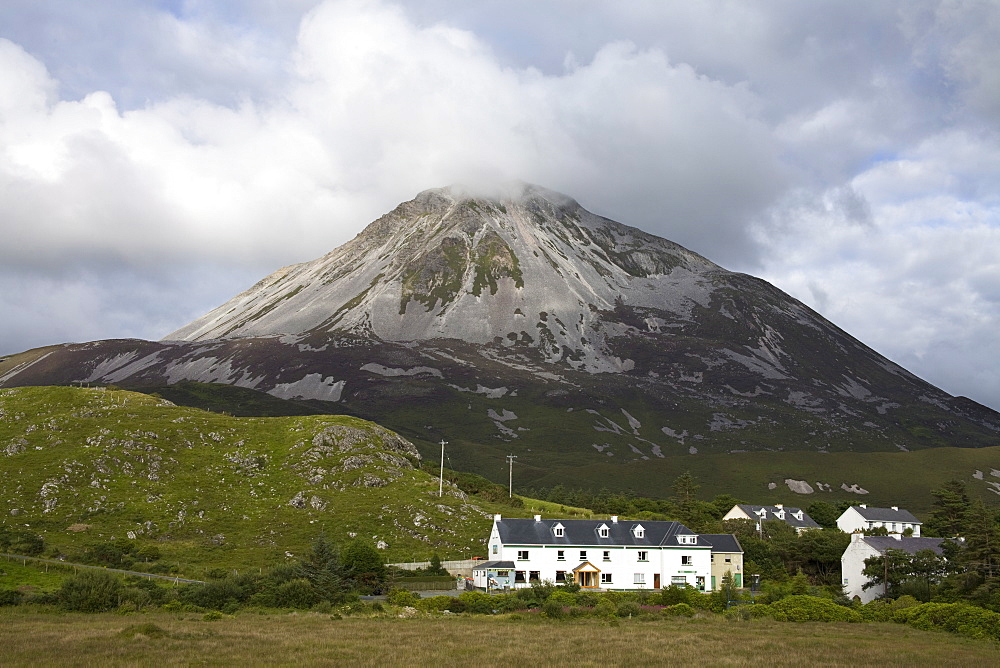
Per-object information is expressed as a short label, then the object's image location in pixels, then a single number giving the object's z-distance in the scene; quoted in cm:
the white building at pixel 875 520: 13288
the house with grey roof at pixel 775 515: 13475
